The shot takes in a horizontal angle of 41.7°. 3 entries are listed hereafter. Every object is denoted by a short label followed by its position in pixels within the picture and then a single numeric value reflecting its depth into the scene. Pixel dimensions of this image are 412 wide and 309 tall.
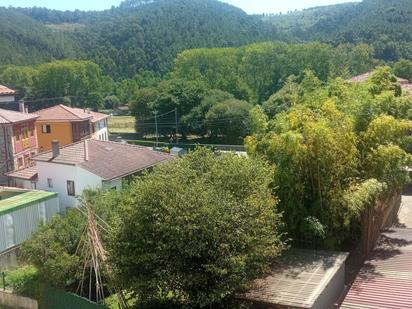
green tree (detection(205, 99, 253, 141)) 57.78
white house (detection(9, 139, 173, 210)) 27.83
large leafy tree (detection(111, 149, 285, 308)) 12.80
